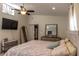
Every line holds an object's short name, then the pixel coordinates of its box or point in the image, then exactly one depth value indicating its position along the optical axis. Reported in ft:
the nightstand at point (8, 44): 6.09
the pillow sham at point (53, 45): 6.91
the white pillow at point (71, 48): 5.78
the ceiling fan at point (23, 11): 6.09
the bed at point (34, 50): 5.83
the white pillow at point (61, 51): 5.66
